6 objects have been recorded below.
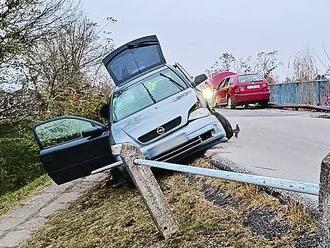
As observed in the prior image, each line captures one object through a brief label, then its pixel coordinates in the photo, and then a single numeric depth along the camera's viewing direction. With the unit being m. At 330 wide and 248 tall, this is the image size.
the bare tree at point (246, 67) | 32.78
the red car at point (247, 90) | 23.38
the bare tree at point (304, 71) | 25.16
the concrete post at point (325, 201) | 2.10
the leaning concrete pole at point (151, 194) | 4.48
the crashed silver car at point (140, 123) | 7.82
